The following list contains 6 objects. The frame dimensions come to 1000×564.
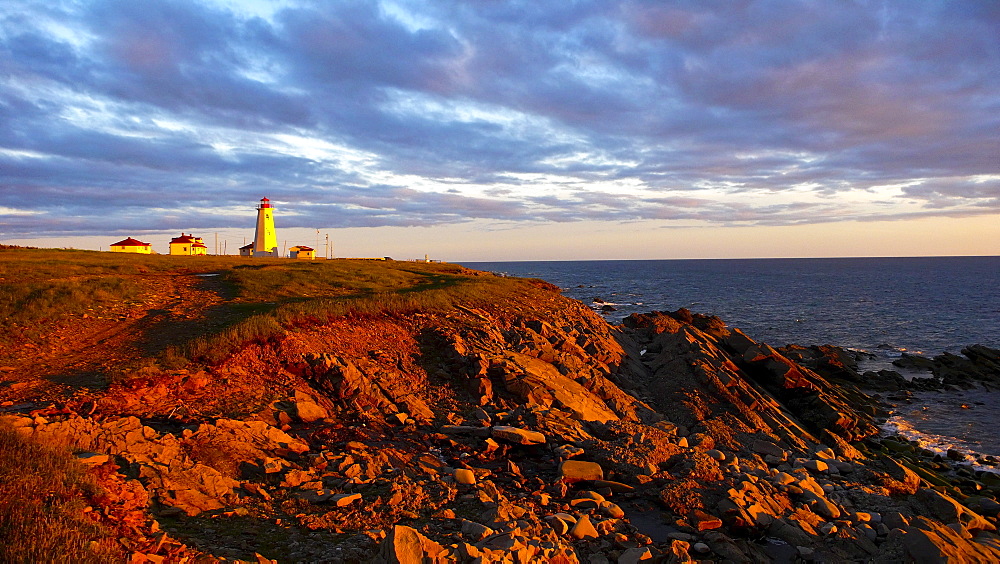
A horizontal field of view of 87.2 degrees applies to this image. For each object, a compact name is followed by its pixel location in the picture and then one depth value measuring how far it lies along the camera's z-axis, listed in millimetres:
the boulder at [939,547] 8023
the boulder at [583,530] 8109
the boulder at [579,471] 10148
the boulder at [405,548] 6207
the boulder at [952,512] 11066
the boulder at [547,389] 14383
